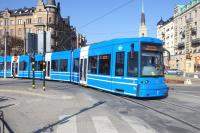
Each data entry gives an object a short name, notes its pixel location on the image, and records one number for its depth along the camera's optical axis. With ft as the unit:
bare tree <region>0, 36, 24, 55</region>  159.94
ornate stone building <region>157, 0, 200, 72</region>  166.78
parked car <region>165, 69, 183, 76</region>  132.09
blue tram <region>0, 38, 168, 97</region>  33.60
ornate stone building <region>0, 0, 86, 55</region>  193.84
